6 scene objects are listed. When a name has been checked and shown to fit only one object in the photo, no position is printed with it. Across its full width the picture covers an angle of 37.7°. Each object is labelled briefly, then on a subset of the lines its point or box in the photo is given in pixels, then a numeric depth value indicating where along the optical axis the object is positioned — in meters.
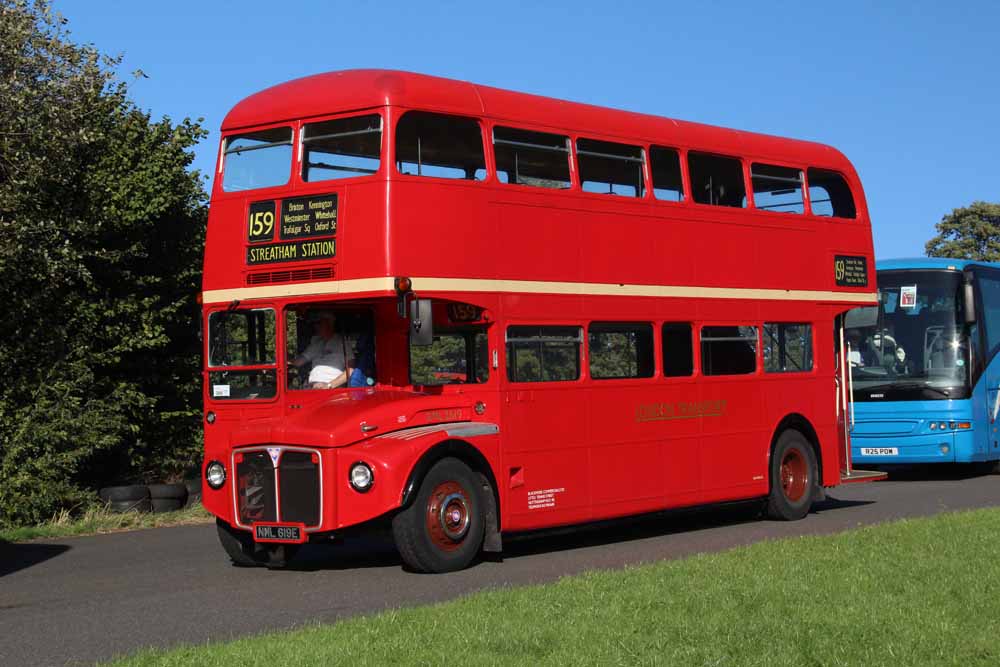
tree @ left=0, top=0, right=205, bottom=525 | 17.64
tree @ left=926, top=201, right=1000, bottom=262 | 67.31
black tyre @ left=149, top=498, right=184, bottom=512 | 18.55
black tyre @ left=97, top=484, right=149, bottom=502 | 18.25
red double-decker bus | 12.09
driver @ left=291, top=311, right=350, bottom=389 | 13.01
